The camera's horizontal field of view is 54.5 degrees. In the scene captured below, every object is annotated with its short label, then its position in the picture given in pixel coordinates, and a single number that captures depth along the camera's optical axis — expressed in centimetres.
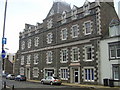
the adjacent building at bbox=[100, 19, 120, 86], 1599
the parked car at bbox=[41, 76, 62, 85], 1859
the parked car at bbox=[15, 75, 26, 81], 2599
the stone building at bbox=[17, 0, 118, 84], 1799
